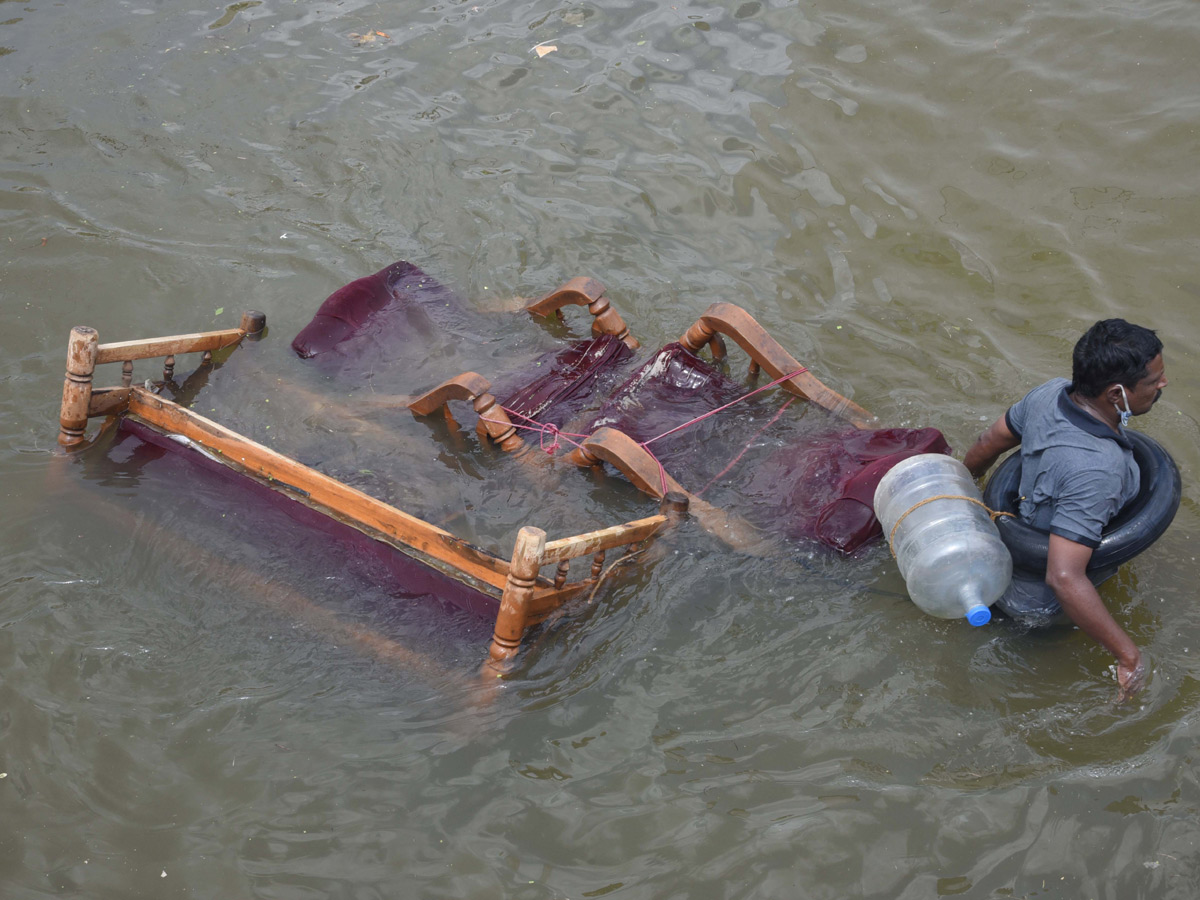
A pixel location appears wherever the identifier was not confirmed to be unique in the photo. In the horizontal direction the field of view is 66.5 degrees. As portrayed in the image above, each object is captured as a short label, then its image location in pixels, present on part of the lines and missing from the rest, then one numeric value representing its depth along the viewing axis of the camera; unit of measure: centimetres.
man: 338
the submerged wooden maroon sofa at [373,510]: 352
